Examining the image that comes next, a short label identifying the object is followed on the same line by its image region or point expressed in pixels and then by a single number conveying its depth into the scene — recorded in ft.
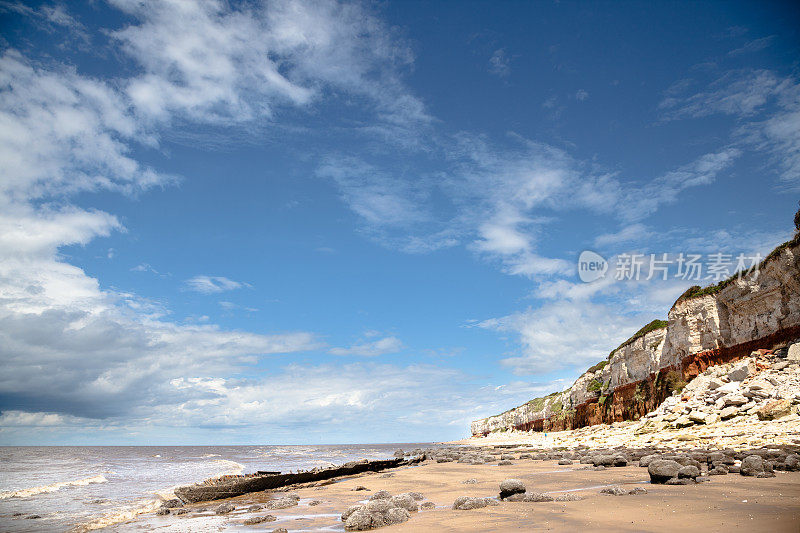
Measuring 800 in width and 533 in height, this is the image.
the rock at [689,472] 38.11
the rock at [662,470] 38.81
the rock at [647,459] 51.56
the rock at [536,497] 35.65
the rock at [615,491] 35.23
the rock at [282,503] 48.11
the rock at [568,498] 35.20
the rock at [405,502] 36.55
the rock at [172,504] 52.16
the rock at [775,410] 65.31
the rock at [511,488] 38.34
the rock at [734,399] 77.77
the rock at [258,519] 39.18
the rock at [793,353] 89.74
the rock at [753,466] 38.19
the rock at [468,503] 35.22
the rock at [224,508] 47.67
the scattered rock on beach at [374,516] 31.10
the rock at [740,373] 94.01
